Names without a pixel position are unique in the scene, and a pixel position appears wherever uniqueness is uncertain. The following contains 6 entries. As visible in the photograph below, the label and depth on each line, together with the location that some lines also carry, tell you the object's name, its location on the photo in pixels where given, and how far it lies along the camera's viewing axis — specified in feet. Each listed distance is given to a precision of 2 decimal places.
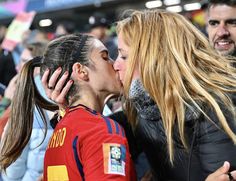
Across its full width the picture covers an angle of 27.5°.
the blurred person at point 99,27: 19.78
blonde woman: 5.88
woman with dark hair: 5.84
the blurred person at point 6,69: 18.52
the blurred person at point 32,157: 9.20
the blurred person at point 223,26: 10.34
